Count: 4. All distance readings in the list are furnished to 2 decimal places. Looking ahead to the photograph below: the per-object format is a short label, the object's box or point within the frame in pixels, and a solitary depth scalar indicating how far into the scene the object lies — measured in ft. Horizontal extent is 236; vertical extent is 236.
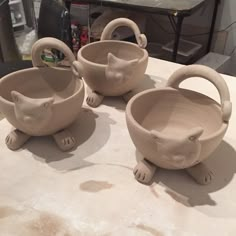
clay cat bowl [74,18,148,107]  1.89
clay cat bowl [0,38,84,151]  1.48
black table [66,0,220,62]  4.21
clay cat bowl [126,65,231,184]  1.30
